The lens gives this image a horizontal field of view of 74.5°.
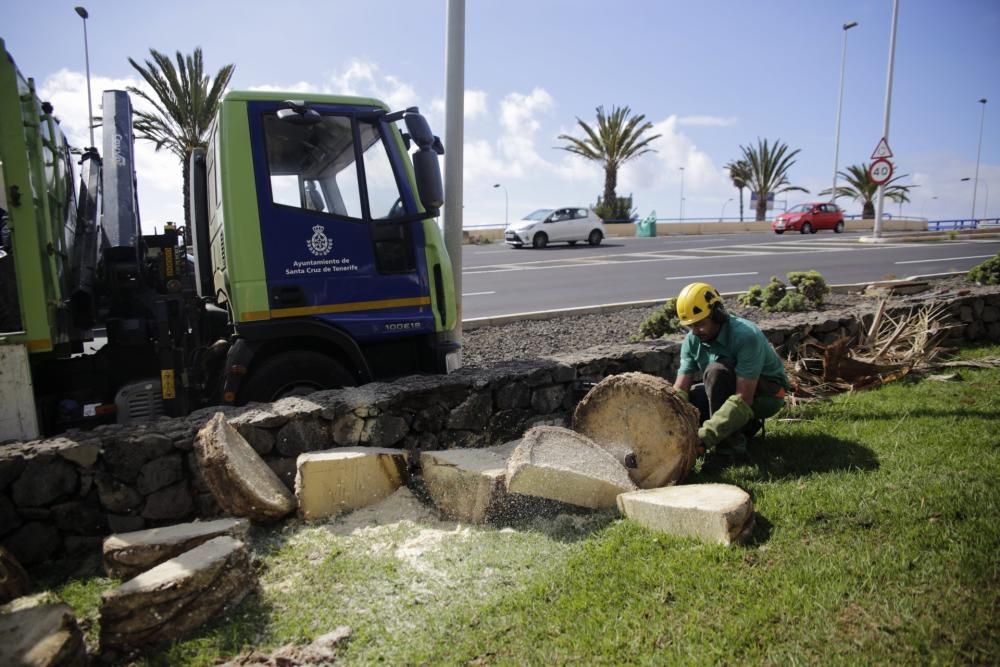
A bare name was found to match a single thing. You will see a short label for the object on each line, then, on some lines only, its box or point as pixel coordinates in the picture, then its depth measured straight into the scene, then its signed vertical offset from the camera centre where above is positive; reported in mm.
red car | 34531 +895
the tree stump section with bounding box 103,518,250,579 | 3129 -1452
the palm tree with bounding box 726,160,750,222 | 46438 +4445
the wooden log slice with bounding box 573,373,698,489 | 4113 -1195
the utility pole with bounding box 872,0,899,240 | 23206 +4398
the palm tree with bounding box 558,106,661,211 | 37688 +5533
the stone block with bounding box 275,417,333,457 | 4012 -1197
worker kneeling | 4328 -955
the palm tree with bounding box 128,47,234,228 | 20672 +4420
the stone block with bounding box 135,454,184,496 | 3689 -1303
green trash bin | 34531 +522
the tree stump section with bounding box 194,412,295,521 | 3461 -1263
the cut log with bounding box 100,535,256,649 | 2686 -1489
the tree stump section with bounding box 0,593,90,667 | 2465 -1513
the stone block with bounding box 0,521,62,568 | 3473 -1587
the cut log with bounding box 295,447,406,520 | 3721 -1376
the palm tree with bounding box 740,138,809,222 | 45031 +4452
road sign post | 19069 +1880
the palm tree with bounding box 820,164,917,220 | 44719 +3112
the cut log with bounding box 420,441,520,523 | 3732 -1403
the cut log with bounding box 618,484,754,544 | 3260 -1407
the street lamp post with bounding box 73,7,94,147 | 6309 +1784
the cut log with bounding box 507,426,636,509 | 3590 -1305
